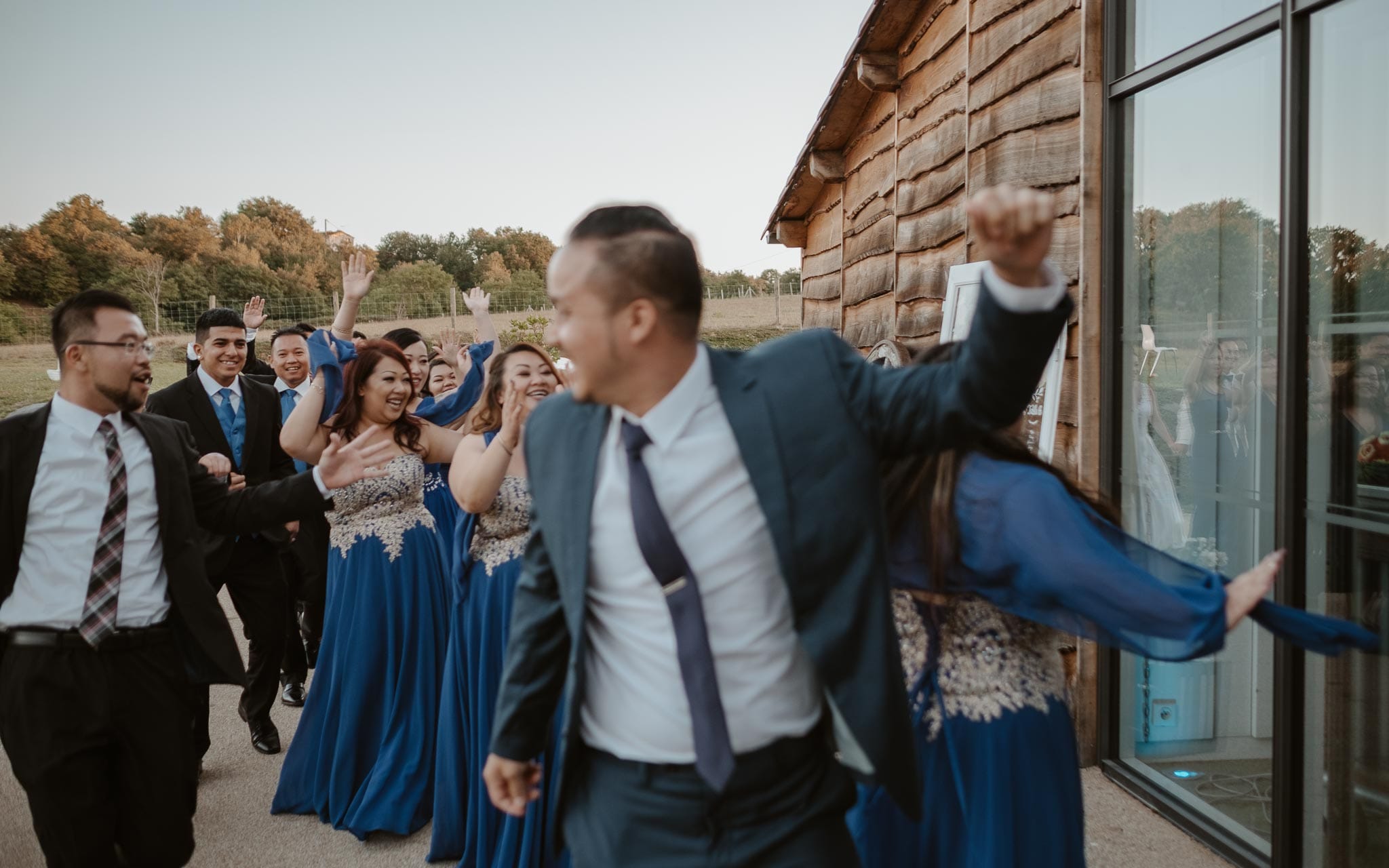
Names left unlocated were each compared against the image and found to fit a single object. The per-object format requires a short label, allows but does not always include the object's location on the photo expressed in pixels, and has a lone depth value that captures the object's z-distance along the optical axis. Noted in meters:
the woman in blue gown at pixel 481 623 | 4.20
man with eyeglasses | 3.12
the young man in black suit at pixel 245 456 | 5.89
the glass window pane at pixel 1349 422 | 3.18
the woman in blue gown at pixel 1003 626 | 2.17
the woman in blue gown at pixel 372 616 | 4.88
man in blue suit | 1.63
